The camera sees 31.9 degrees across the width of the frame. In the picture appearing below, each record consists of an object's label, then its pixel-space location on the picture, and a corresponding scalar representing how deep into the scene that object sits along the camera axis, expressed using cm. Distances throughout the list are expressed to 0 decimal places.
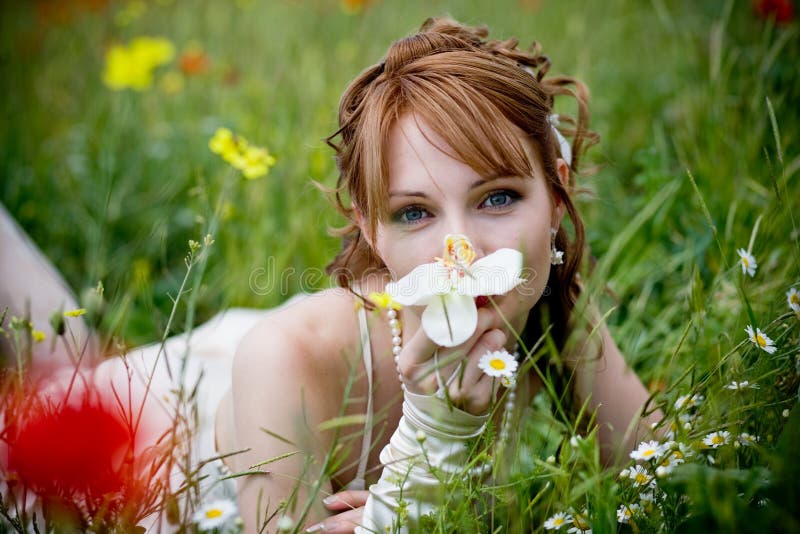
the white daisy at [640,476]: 84
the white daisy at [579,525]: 83
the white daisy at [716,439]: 83
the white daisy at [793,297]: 88
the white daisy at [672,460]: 82
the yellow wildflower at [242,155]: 102
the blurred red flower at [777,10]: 125
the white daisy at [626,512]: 82
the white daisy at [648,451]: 83
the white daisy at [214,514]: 77
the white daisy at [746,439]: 82
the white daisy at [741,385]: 84
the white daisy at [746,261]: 89
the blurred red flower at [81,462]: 75
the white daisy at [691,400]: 85
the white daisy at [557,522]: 83
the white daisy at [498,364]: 82
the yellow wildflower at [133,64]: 146
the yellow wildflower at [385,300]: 82
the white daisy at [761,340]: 85
